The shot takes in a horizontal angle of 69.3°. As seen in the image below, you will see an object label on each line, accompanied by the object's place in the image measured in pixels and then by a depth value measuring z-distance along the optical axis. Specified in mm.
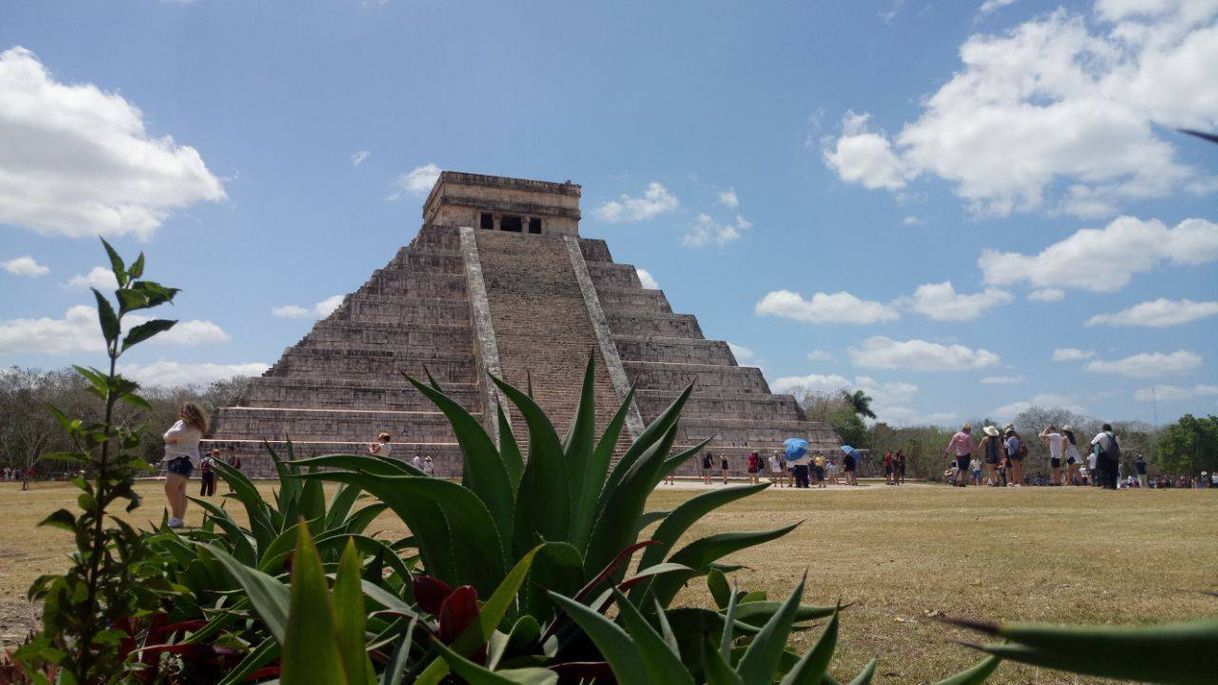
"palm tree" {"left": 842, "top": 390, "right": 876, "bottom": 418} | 62438
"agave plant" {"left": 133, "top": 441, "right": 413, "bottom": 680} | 1609
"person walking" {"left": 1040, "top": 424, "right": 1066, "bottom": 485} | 16175
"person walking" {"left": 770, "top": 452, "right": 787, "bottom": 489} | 22908
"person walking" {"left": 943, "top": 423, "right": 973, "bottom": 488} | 16922
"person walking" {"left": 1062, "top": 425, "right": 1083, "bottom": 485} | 16312
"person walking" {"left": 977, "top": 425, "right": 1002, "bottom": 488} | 17203
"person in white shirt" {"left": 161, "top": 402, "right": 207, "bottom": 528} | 6918
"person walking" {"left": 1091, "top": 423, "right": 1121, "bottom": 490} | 14570
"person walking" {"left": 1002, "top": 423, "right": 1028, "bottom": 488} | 16453
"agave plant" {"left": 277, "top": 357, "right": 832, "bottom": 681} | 1425
